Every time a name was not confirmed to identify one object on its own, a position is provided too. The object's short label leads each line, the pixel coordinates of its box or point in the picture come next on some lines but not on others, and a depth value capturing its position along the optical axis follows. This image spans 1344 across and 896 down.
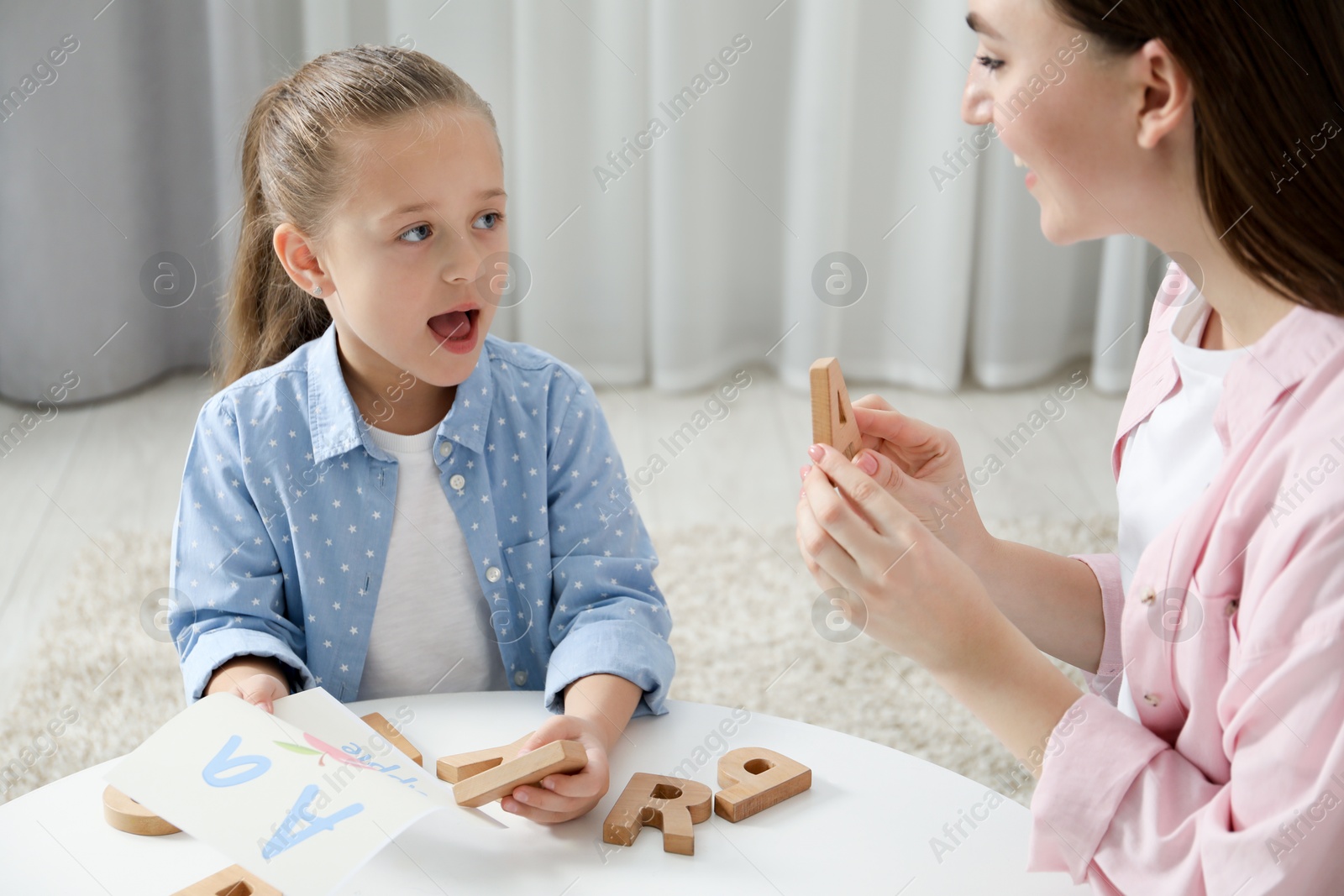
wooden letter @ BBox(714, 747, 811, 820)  0.95
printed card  0.85
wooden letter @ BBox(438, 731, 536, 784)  1.00
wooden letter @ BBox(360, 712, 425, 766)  1.03
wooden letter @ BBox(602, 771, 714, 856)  0.91
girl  1.27
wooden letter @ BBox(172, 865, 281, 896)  0.85
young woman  0.75
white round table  0.88
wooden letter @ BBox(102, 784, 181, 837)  0.92
